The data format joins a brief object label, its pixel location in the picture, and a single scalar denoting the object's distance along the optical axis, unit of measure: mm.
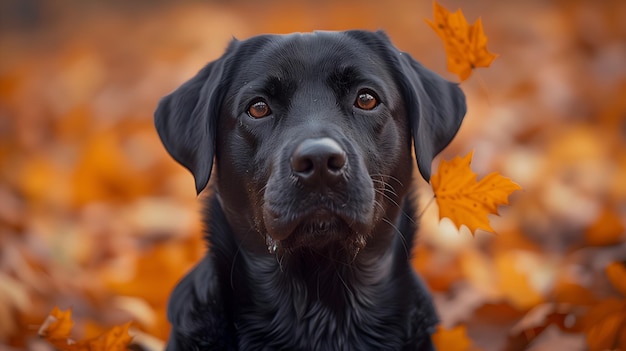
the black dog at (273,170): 3355
